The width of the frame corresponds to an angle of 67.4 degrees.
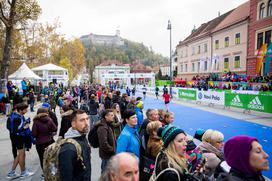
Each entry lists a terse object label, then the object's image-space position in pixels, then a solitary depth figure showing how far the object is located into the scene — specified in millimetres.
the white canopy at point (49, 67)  23019
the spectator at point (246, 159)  1887
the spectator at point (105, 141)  3812
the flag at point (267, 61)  17720
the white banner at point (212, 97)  16745
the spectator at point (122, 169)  1776
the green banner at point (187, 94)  21108
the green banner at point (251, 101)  12344
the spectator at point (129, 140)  3342
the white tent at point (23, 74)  19812
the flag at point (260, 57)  21552
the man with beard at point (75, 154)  2385
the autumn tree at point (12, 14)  14797
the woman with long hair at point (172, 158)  2103
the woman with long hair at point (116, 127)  4559
